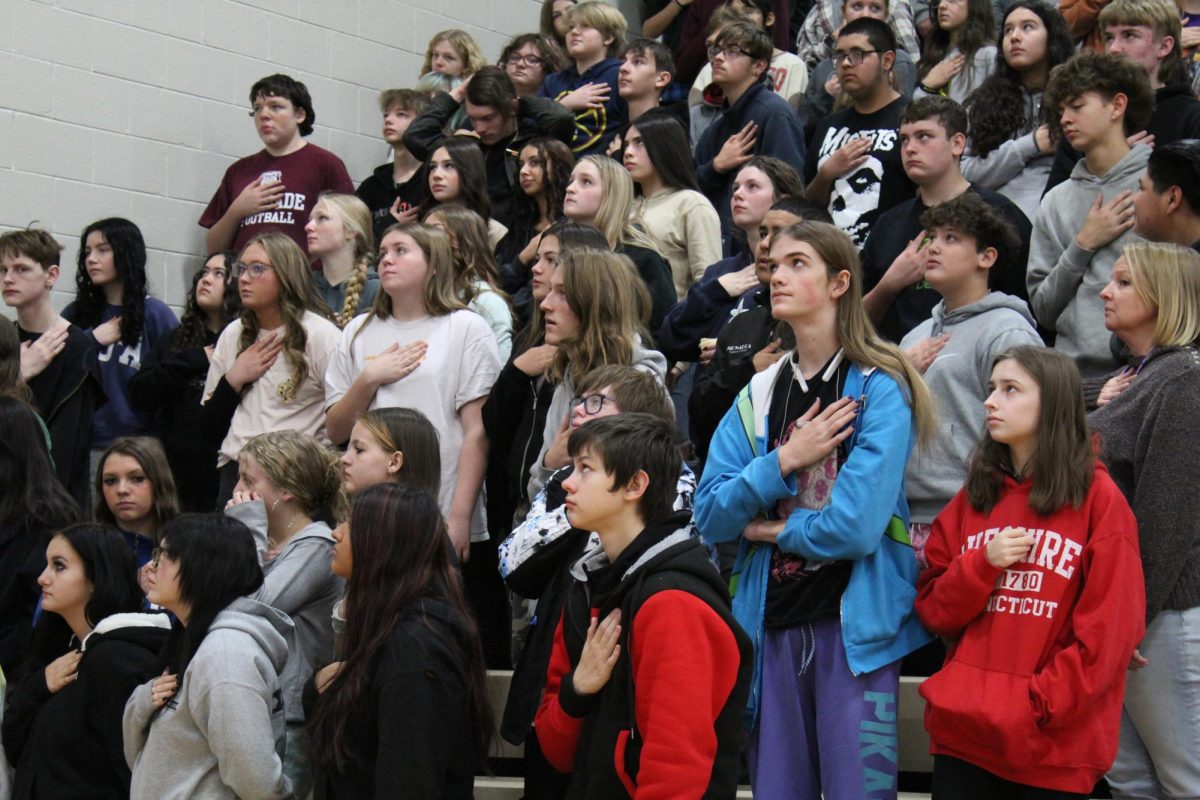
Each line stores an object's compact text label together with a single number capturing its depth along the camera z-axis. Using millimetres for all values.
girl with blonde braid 12586
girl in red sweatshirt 6219
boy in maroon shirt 14602
